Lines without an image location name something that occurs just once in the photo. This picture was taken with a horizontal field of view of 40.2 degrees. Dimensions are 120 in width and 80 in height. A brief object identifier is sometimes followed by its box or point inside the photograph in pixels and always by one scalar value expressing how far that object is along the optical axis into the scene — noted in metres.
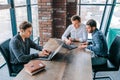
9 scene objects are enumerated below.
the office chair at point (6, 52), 2.17
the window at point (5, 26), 3.55
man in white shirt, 3.21
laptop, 2.07
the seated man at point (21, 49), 2.12
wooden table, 1.60
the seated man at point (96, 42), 2.51
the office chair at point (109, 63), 2.48
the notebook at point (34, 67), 1.66
